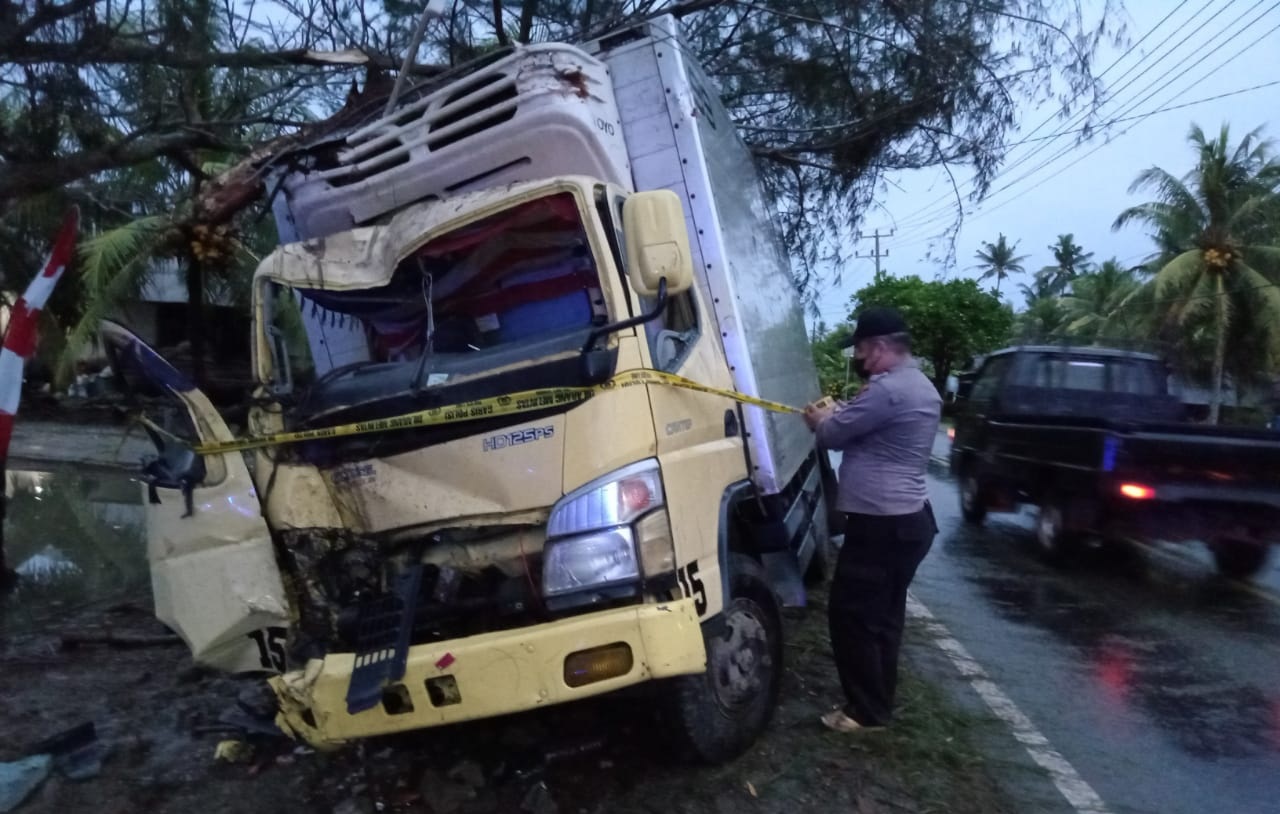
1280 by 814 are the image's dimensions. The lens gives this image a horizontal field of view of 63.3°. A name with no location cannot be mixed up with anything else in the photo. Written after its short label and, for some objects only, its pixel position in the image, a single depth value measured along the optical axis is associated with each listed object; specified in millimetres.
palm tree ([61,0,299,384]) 6723
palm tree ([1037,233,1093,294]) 56000
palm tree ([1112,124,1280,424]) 25469
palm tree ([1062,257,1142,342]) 28389
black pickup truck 7812
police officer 4645
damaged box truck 3553
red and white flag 5375
